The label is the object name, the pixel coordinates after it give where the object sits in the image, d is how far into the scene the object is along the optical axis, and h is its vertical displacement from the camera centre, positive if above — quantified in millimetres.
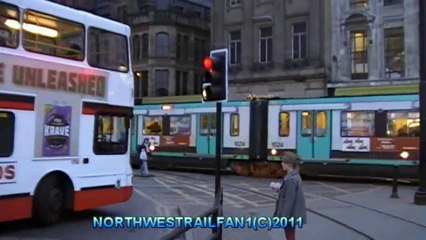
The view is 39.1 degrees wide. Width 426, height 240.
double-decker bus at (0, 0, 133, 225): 10297 +628
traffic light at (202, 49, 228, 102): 9750 +1194
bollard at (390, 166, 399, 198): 16656 -1160
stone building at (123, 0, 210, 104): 53344 +8733
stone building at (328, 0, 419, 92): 35156 +6477
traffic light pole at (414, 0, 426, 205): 15039 +856
